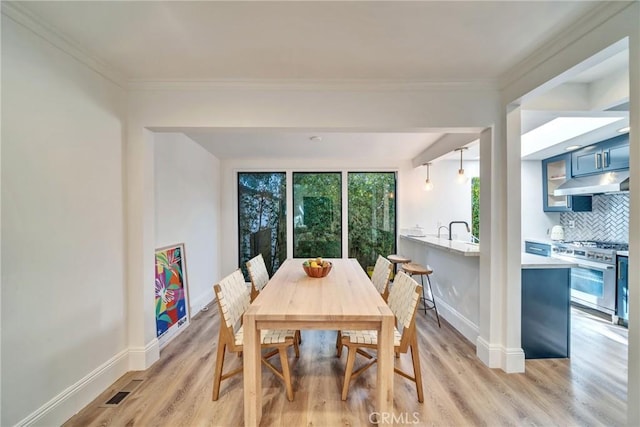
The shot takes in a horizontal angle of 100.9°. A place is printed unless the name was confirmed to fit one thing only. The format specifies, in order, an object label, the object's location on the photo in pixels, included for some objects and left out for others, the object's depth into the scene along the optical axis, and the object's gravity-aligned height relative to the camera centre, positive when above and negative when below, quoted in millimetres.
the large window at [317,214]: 4801 -75
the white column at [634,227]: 1279 -90
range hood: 3344 +342
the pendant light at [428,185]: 4184 +386
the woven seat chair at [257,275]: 2549 -664
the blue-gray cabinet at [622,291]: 3047 -958
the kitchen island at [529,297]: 2410 -870
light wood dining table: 1557 -682
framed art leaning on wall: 2709 -910
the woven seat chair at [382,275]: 2506 -652
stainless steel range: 3195 -829
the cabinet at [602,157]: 3342 +707
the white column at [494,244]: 2279 -305
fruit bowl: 2395 -536
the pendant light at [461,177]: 3648 +447
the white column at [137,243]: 2250 -278
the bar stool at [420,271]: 3227 -761
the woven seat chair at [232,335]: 1775 -909
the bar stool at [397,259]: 3814 -731
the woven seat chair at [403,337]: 1744 -912
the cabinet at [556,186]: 4055 +366
